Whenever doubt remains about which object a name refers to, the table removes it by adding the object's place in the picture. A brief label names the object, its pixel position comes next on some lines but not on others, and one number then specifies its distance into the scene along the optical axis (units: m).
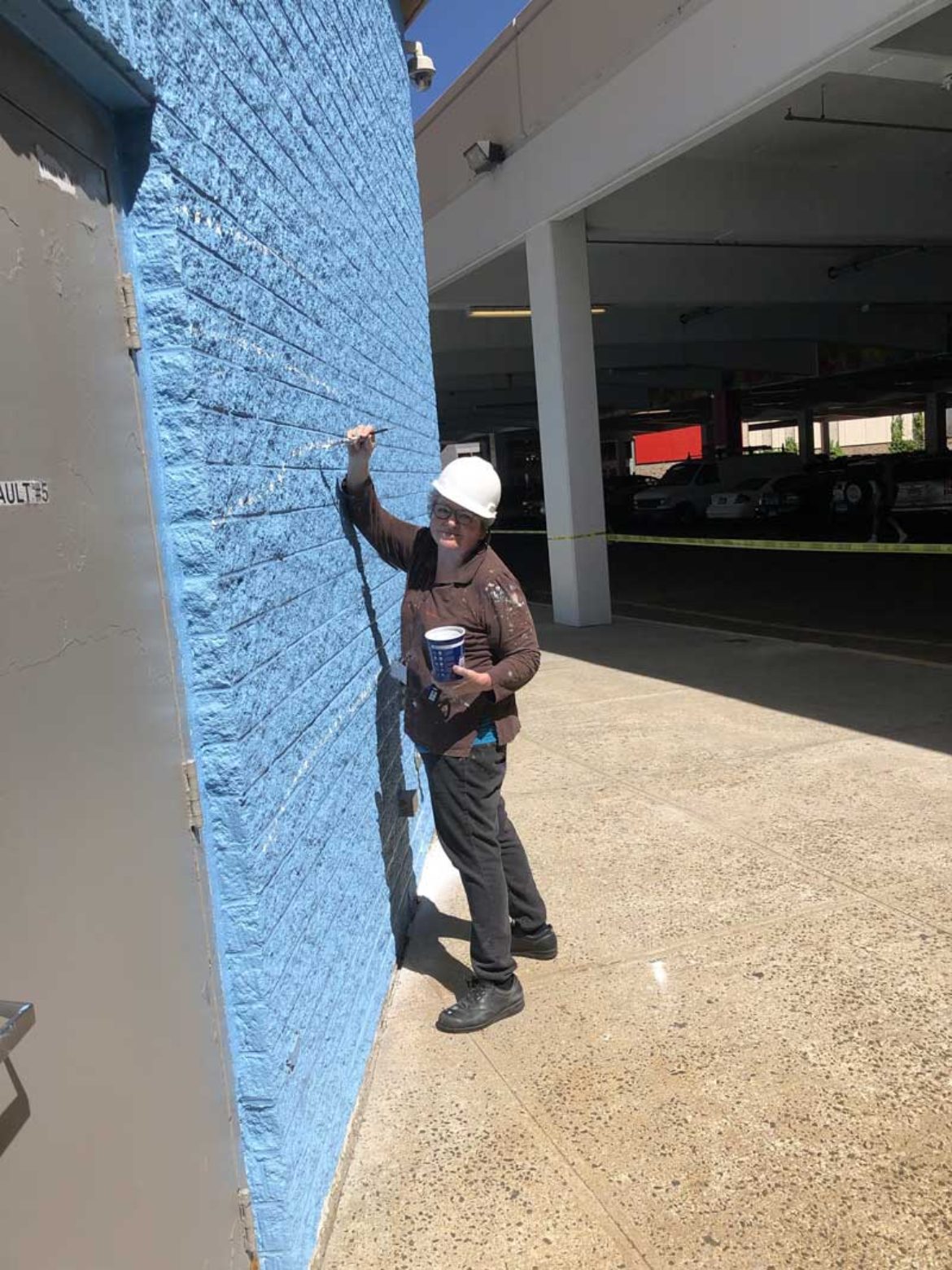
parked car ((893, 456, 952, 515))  19.73
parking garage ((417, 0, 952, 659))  9.09
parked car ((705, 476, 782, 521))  27.05
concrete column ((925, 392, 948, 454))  34.12
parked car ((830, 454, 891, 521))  20.94
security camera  6.27
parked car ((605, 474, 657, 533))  33.38
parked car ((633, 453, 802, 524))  30.17
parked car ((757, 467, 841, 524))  26.16
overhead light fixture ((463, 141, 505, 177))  11.53
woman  3.20
